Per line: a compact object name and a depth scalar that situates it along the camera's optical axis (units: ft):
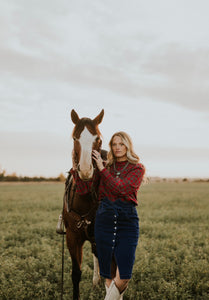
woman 9.04
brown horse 9.07
